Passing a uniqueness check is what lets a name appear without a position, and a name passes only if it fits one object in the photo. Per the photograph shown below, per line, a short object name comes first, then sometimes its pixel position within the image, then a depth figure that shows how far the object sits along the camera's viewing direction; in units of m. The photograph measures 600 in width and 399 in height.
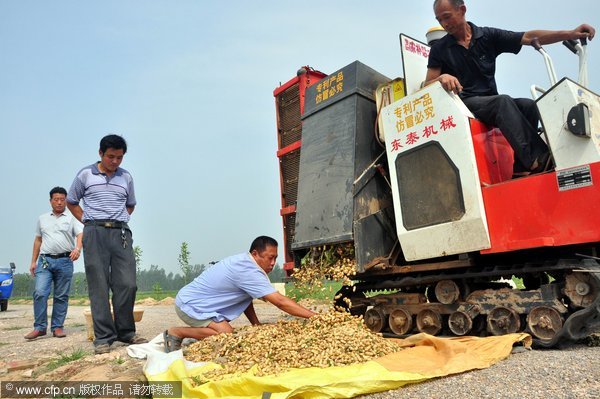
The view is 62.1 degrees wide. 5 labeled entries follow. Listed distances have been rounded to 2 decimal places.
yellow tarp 2.93
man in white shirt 6.73
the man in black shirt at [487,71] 4.30
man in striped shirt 5.15
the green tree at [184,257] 29.36
